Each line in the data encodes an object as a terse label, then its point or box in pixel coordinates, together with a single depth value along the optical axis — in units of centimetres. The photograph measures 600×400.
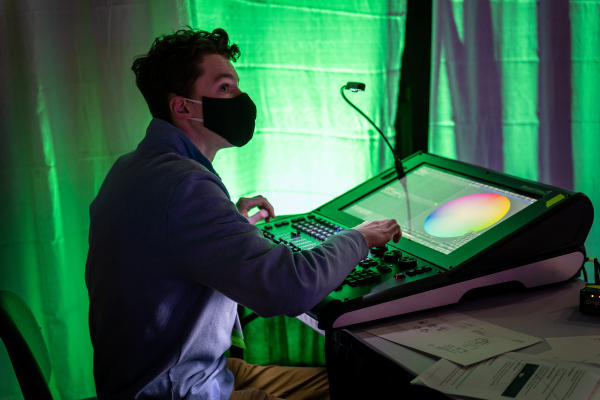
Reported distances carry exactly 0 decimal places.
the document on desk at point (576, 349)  86
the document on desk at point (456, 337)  87
